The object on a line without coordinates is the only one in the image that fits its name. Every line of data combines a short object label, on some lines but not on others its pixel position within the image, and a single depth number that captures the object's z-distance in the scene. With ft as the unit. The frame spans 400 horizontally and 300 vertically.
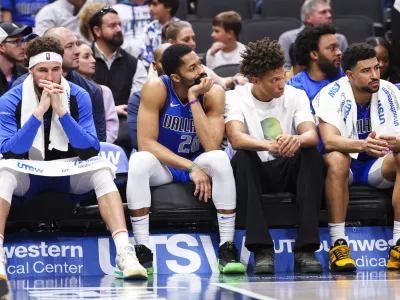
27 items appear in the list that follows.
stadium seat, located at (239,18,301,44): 69.36
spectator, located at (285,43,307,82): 53.42
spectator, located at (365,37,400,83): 57.52
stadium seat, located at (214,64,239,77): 60.59
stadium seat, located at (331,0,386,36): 74.84
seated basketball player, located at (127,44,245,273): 42.27
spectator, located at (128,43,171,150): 47.93
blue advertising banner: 42.50
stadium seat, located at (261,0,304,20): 73.77
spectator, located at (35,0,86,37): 65.31
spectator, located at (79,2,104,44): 60.85
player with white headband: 40.34
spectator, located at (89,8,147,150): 57.88
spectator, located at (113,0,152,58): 66.13
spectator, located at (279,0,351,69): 65.82
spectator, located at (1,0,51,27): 68.80
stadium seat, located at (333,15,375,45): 70.38
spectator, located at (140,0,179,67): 63.36
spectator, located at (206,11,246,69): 64.13
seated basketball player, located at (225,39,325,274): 42.19
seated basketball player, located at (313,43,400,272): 43.32
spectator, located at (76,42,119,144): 51.85
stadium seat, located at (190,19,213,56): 70.13
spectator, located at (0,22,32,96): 50.57
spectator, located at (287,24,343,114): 50.19
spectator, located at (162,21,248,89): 55.98
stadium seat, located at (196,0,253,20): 73.46
